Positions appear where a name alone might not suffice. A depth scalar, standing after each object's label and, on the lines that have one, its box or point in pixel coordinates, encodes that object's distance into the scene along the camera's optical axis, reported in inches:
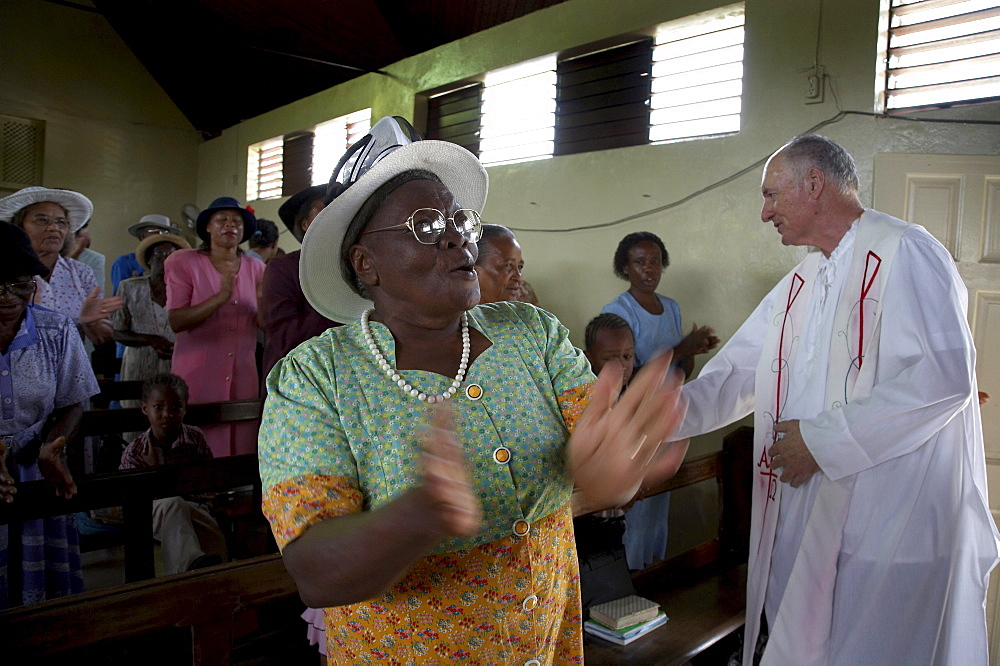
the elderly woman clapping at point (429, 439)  41.8
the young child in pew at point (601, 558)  103.5
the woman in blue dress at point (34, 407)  104.0
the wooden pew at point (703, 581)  96.8
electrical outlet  157.5
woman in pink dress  157.9
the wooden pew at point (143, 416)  141.2
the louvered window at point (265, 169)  341.7
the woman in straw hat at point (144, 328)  196.9
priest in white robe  94.2
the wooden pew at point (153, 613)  55.5
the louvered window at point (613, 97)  180.5
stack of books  97.7
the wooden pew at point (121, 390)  185.2
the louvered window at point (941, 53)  143.8
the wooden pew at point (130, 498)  95.6
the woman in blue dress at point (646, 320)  167.8
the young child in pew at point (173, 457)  127.4
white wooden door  132.1
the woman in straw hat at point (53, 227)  143.5
